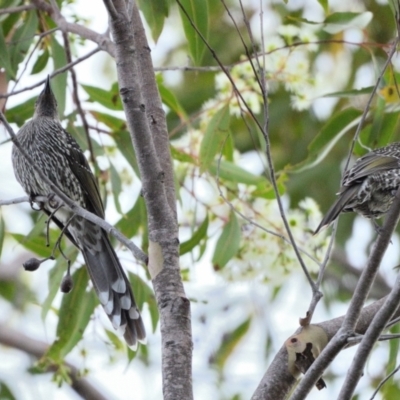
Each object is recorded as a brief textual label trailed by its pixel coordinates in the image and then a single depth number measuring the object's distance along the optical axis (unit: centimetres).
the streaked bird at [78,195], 760
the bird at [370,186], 655
